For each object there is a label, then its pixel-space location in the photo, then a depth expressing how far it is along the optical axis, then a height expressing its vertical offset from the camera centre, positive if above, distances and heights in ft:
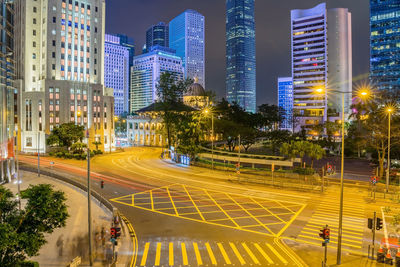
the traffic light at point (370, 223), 57.88 -18.31
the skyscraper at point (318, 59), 520.42 +136.43
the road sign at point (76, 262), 49.37 -22.74
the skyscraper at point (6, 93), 126.62 +16.48
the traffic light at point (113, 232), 56.08 -19.58
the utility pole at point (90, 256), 55.46 -24.12
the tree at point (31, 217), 38.14 -12.35
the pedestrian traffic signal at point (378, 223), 57.85 -18.26
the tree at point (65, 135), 225.97 -4.06
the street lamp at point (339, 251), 54.80 -22.53
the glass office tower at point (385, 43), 501.56 +154.50
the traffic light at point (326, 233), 54.49 -19.07
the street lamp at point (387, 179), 113.98 -18.85
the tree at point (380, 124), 139.23 +3.46
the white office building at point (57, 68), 256.93 +56.84
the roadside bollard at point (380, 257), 55.06 -23.71
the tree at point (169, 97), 252.21 +29.73
